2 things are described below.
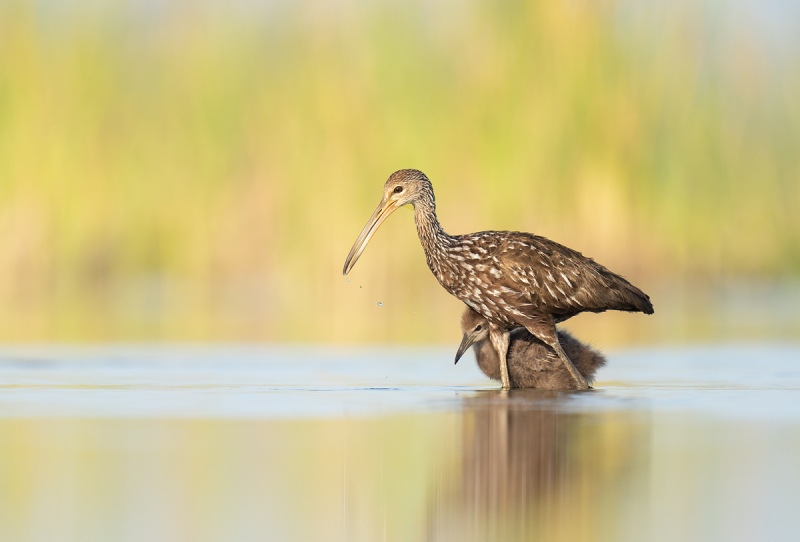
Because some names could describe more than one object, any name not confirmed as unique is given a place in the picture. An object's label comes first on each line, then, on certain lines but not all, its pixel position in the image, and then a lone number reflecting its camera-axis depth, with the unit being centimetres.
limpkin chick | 1376
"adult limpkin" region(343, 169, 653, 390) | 1325
